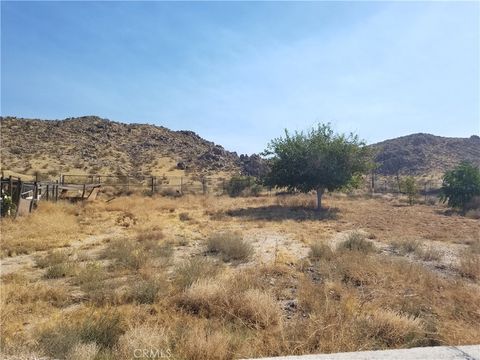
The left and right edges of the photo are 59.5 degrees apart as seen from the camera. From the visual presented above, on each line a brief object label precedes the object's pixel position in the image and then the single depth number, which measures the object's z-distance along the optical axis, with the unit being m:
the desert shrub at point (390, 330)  6.09
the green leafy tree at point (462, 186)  33.25
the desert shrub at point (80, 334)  5.33
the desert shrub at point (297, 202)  32.12
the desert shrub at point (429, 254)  13.62
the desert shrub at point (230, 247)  13.16
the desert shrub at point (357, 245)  14.28
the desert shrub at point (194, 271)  9.26
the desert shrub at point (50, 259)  11.65
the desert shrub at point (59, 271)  10.55
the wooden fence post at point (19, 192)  19.86
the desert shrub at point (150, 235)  16.34
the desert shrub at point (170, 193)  42.16
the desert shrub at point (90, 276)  9.52
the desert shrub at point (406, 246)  14.88
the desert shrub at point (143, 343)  4.99
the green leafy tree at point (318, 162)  29.89
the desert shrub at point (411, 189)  39.47
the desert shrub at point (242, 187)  47.06
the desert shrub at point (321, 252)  12.90
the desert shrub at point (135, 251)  11.84
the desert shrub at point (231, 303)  6.96
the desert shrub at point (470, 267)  10.95
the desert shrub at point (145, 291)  8.35
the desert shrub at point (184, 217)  23.78
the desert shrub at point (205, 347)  5.18
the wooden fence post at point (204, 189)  46.41
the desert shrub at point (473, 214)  27.65
